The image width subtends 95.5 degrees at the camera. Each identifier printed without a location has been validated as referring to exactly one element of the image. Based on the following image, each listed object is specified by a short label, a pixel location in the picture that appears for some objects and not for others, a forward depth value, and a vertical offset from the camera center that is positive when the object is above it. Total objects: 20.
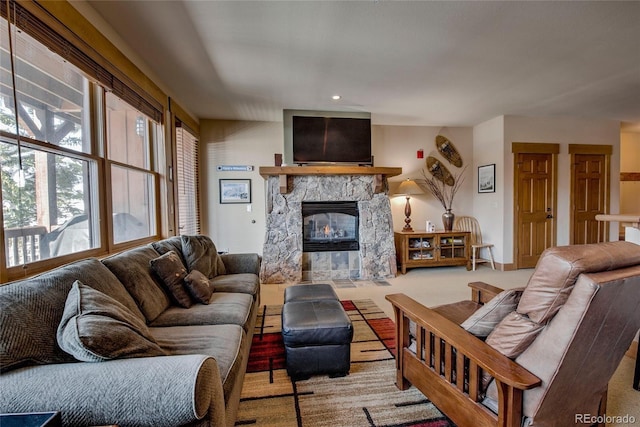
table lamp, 4.91 +0.25
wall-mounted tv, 4.34 +1.05
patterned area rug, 1.54 -1.12
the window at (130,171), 2.48 +0.38
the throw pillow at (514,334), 1.08 -0.50
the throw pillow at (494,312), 1.29 -0.48
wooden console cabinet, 4.77 -0.72
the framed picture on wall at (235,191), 4.91 +0.30
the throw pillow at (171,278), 2.04 -0.49
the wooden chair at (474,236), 4.95 -0.57
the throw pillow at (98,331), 1.00 -0.44
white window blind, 3.90 +0.41
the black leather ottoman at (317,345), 1.81 -0.87
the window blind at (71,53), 1.53 +1.03
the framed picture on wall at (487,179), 5.01 +0.47
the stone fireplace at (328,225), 4.28 -0.28
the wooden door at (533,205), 4.87 -0.01
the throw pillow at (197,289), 2.10 -0.58
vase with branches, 5.37 +0.34
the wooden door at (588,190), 5.04 +0.23
